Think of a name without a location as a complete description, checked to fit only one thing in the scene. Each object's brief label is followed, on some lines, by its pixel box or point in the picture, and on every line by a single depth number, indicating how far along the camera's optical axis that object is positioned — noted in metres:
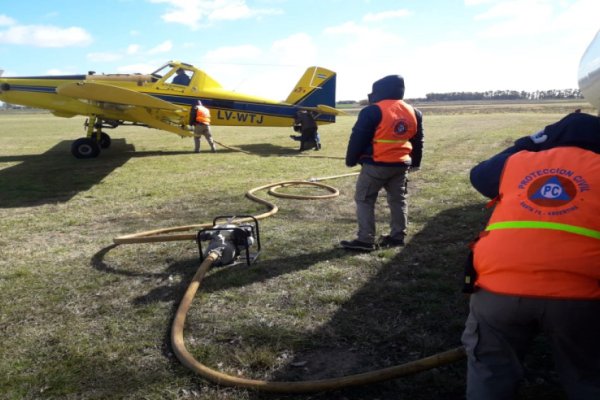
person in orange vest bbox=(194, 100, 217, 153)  13.31
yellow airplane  11.34
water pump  4.35
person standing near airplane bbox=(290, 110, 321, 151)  14.78
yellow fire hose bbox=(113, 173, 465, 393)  2.49
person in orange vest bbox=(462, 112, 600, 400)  1.75
